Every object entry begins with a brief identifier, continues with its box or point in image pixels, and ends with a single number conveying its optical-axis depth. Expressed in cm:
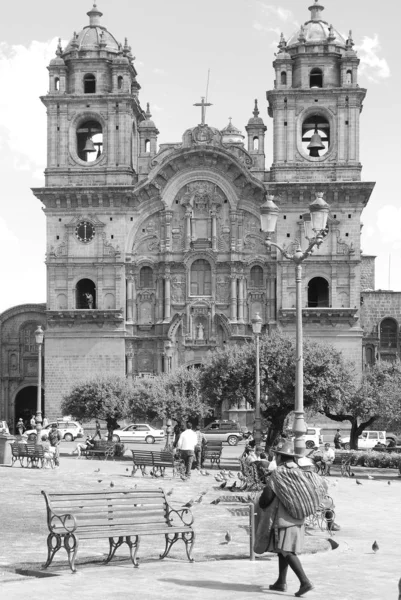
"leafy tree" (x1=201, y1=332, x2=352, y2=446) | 5122
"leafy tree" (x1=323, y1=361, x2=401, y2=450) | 5208
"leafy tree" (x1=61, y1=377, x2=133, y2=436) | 6141
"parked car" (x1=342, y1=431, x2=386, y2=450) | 6190
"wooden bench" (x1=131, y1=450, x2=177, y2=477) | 3753
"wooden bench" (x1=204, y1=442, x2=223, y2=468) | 4275
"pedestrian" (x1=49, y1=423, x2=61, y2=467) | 4278
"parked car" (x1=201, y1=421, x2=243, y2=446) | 6594
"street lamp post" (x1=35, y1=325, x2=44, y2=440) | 4765
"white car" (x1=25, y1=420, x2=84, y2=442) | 6869
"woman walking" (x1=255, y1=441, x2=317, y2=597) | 1500
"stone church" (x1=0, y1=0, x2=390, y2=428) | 7244
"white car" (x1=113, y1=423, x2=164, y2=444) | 6806
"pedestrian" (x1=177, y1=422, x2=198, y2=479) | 3572
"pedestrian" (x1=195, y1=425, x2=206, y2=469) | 4113
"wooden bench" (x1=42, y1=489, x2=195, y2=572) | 1658
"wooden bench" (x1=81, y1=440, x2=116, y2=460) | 4944
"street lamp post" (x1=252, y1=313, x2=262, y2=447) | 4522
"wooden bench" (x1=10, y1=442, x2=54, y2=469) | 4155
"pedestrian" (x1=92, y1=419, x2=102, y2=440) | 6270
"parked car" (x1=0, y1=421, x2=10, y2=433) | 6997
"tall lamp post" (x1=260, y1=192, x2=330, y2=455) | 2616
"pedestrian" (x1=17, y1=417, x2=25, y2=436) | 6995
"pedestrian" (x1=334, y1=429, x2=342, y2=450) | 6138
